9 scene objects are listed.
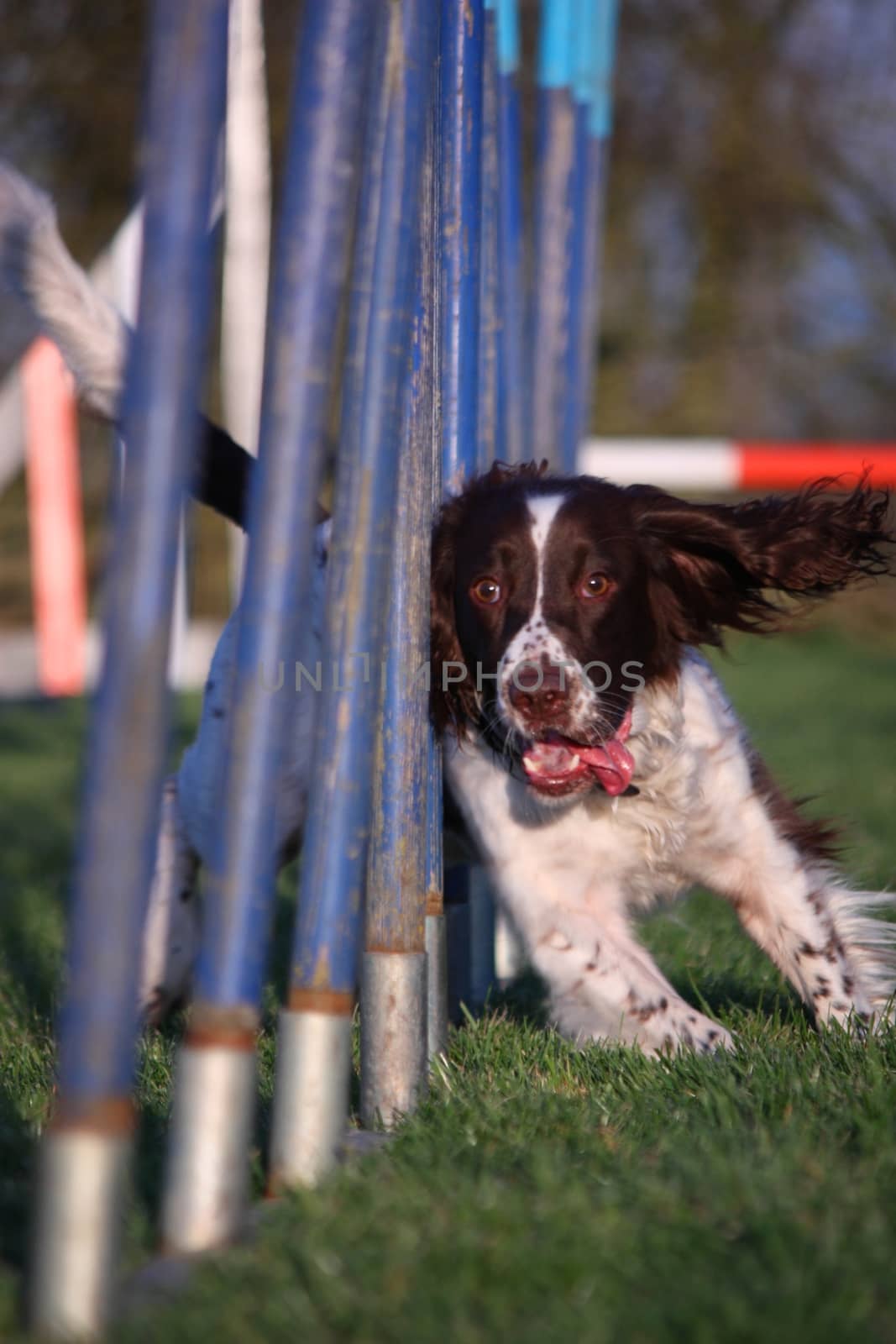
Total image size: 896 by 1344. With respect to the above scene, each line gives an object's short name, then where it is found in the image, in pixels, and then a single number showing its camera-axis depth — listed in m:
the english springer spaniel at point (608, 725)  5.18
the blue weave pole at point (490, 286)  6.20
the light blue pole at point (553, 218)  9.14
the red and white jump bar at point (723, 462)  14.34
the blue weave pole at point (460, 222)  5.13
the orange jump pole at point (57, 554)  17.12
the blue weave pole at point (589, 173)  10.16
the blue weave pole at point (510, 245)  6.96
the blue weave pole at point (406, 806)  4.06
